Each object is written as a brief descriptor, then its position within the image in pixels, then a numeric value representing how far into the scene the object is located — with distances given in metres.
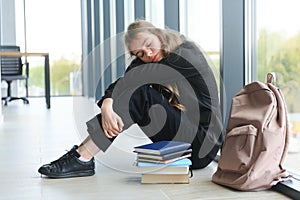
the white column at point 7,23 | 8.92
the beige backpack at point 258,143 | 1.84
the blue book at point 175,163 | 2.05
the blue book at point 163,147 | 2.04
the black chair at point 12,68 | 7.41
